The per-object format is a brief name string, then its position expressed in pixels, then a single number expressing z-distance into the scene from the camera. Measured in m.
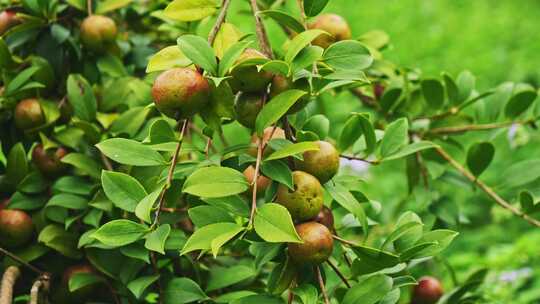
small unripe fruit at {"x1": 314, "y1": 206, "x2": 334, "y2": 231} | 1.17
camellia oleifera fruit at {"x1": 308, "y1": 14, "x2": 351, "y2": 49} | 1.33
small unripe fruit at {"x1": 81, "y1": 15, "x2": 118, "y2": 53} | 1.39
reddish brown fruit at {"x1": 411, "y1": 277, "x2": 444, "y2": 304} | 1.40
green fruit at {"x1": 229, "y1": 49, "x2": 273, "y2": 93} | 1.14
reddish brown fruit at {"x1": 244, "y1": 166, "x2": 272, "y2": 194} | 1.17
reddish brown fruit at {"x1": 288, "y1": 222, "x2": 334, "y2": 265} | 1.12
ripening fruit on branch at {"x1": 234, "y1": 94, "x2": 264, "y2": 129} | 1.15
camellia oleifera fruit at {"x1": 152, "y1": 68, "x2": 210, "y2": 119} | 1.12
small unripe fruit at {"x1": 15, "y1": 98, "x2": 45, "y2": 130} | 1.35
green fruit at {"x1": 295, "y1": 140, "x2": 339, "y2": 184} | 1.15
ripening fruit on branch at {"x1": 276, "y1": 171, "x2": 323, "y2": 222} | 1.13
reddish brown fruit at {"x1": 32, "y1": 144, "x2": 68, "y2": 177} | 1.35
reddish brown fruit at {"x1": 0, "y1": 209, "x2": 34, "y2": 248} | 1.30
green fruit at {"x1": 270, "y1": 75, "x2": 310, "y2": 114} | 1.15
